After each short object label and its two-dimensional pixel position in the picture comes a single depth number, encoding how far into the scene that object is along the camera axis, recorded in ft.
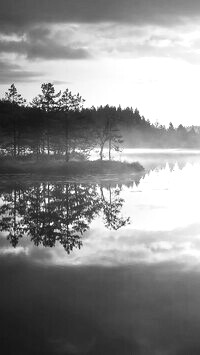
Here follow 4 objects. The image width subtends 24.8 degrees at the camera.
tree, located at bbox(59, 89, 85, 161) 285.02
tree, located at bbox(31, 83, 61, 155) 293.84
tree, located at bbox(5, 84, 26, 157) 295.69
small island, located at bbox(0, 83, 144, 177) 251.19
